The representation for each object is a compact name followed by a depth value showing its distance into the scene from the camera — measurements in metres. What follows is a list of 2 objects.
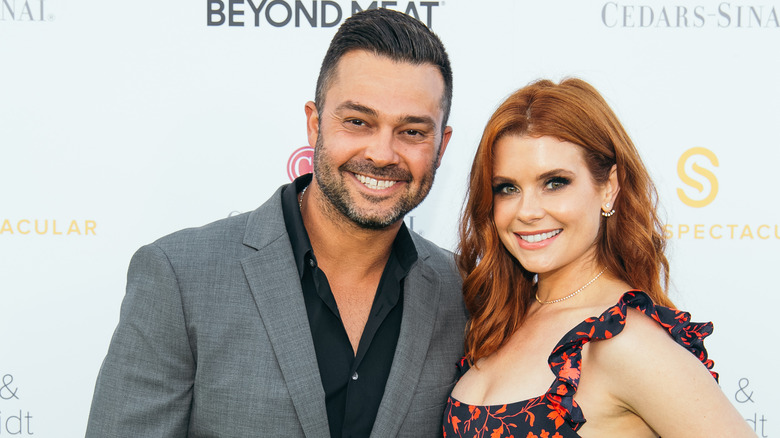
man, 1.71
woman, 1.63
